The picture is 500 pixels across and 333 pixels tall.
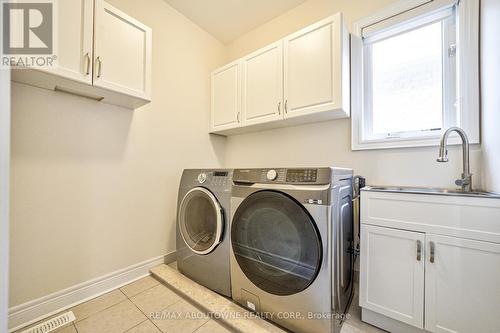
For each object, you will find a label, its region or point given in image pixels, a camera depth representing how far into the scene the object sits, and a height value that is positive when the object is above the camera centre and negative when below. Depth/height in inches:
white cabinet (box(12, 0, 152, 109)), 45.5 +29.0
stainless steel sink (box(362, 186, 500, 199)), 37.4 -5.6
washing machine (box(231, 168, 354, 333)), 40.4 -18.7
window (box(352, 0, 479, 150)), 53.9 +28.6
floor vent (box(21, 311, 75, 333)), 46.6 -39.6
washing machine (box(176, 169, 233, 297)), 55.7 -19.8
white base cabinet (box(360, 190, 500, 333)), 37.0 -20.6
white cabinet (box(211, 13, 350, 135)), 60.7 +31.1
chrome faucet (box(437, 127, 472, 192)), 44.5 +2.2
